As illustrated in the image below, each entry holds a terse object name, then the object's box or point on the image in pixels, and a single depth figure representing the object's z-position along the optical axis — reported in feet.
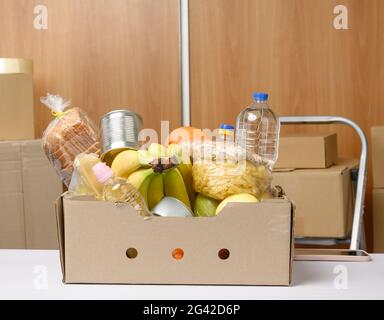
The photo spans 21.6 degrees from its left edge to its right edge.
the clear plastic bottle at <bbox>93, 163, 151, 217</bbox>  5.60
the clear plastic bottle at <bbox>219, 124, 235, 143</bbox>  6.04
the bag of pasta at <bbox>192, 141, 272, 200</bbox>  5.77
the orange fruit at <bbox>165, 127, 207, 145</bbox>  6.02
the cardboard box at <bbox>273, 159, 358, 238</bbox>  10.08
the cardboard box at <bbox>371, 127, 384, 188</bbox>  11.44
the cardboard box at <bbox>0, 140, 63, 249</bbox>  11.17
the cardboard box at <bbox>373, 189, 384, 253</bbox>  11.65
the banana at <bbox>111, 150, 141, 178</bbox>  5.81
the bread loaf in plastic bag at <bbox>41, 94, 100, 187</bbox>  6.08
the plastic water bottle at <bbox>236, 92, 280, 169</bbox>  6.35
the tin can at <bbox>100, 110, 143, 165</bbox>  5.91
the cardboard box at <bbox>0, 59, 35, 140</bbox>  11.22
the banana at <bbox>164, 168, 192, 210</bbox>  5.91
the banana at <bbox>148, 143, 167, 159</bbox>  5.80
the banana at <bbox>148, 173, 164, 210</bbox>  5.88
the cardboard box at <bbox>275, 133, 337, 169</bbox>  10.30
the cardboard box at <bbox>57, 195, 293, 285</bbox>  5.53
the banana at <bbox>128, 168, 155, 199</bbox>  5.78
